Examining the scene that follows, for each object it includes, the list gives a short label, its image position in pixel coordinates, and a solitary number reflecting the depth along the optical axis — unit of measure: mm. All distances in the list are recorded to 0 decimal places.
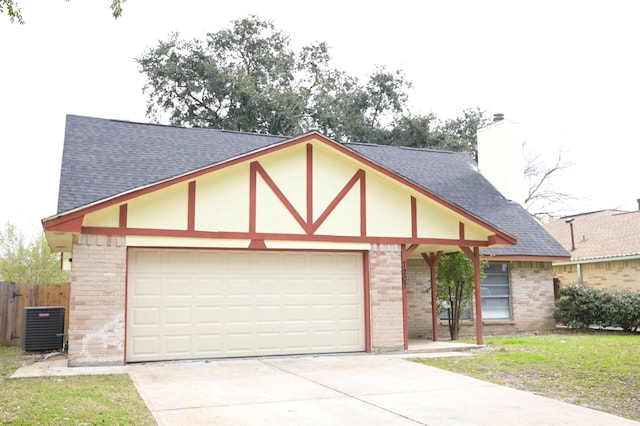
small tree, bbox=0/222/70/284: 26062
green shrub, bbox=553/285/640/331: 19969
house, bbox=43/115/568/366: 11742
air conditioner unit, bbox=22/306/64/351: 14727
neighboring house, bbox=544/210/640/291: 23133
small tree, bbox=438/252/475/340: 16781
